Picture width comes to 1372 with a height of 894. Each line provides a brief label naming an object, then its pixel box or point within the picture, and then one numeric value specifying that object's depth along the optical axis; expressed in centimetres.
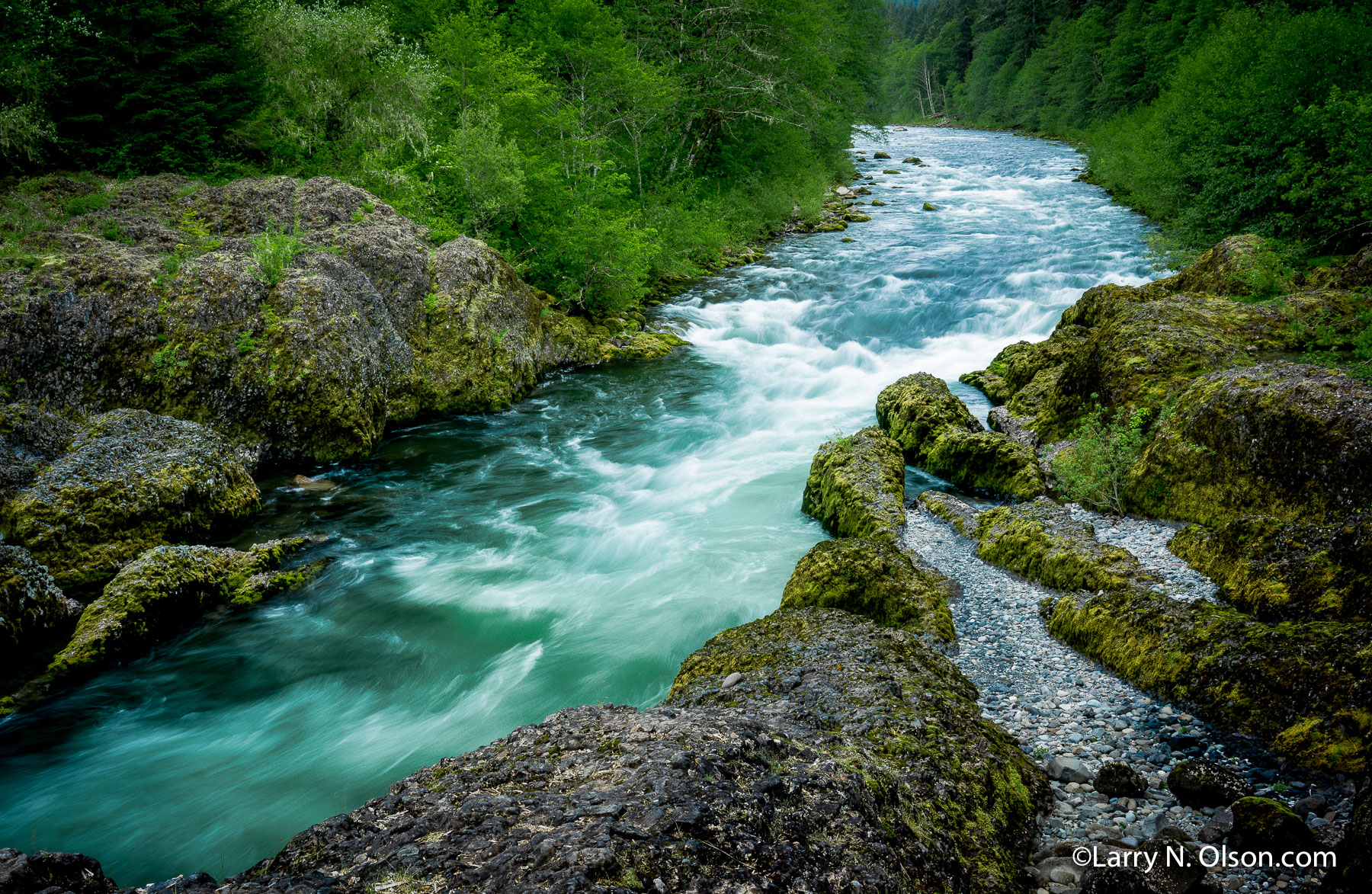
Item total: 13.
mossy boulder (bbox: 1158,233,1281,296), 1028
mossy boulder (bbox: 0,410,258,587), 719
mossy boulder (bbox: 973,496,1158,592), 550
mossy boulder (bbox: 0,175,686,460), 917
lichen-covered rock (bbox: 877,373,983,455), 1012
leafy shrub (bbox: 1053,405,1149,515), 734
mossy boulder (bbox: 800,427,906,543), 760
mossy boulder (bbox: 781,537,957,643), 538
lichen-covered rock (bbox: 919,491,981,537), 758
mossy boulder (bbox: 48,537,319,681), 658
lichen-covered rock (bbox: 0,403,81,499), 763
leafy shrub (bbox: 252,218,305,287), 1059
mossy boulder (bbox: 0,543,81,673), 632
